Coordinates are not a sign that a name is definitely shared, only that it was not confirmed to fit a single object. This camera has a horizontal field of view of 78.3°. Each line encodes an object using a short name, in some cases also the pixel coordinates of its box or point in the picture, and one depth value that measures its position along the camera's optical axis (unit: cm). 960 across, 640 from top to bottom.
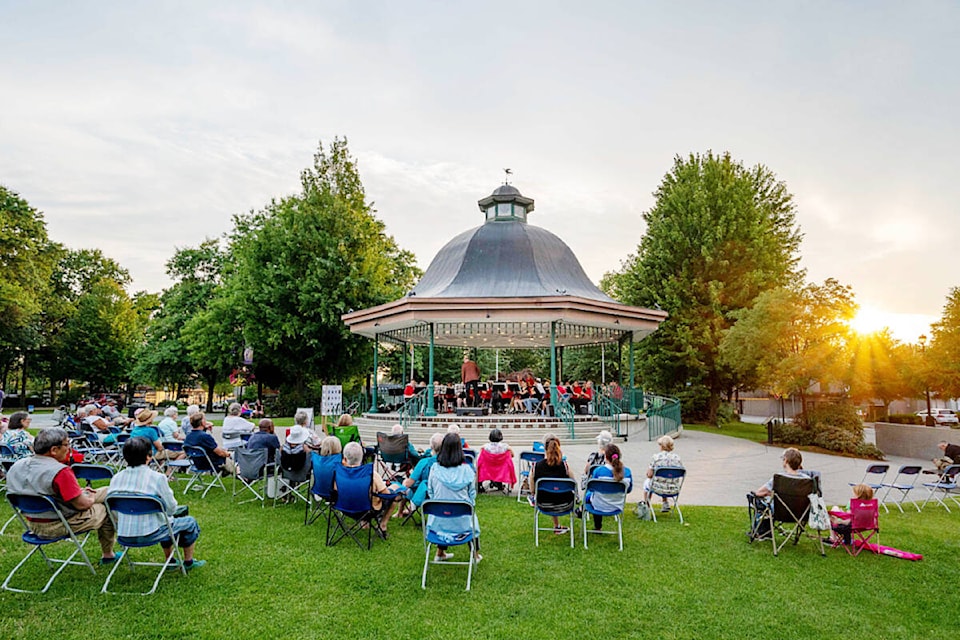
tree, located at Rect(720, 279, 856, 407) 1725
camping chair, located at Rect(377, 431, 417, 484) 855
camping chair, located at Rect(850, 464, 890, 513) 877
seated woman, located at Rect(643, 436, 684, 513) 727
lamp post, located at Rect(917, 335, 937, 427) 1899
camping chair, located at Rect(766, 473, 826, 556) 595
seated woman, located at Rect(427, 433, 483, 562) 557
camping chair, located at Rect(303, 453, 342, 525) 635
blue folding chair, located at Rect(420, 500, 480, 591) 490
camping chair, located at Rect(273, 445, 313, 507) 767
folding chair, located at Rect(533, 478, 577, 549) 616
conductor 1938
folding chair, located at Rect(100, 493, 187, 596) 456
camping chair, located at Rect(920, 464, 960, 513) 861
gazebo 1770
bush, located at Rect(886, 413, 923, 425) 2310
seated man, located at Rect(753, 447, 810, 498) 613
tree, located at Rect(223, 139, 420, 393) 2491
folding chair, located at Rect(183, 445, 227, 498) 803
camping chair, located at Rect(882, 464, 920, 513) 841
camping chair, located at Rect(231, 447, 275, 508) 767
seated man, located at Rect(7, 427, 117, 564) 463
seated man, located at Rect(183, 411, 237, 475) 811
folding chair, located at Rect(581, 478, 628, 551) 616
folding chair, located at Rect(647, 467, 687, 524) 729
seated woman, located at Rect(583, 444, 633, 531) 627
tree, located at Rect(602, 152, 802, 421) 2578
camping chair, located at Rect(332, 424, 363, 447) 870
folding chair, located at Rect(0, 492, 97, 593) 452
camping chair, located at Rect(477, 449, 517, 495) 871
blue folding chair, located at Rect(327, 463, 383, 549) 586
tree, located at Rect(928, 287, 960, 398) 1733
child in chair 609
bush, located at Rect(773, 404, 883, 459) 1662
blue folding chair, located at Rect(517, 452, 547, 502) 862
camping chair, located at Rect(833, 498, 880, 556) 607
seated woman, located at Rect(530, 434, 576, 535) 631
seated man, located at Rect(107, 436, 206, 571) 470
